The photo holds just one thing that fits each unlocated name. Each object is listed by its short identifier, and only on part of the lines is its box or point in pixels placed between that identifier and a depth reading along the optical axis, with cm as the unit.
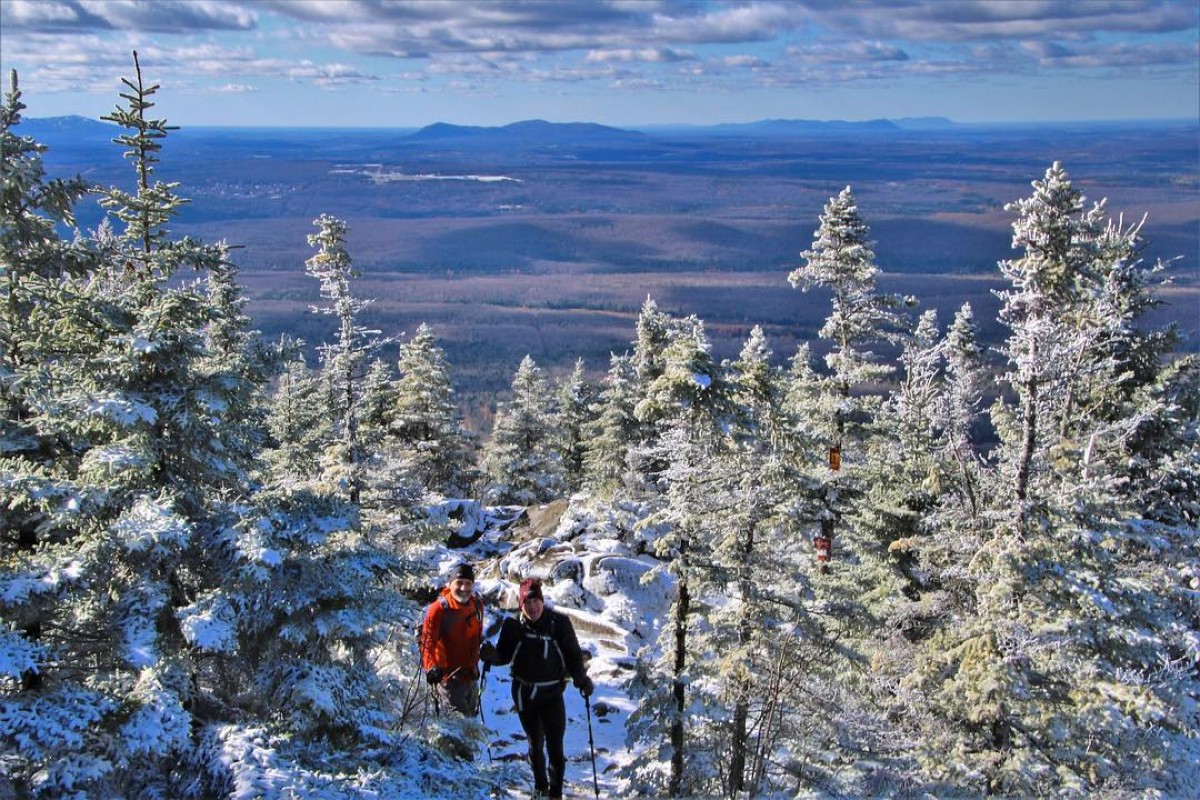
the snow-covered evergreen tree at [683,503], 1184
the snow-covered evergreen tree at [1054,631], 1180
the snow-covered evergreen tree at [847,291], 2359
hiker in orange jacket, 926
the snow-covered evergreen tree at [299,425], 2457
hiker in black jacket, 890
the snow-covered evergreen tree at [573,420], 4397
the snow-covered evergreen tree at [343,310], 2208
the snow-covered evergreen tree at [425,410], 3525
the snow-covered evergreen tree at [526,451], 3894
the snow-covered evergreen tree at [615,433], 3244
